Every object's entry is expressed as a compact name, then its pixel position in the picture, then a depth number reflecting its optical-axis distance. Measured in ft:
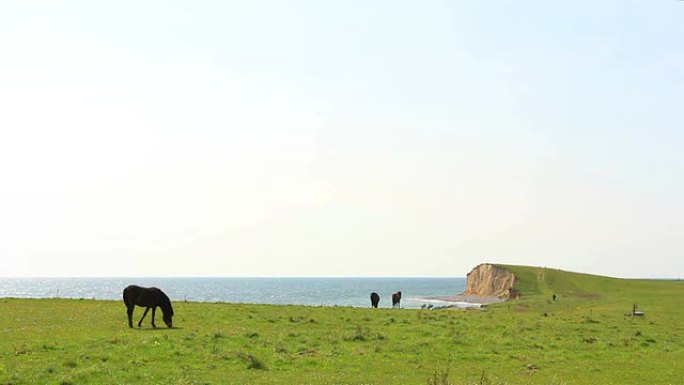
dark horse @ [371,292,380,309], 226.25
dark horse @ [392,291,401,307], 248.22
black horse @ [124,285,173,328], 109.09
